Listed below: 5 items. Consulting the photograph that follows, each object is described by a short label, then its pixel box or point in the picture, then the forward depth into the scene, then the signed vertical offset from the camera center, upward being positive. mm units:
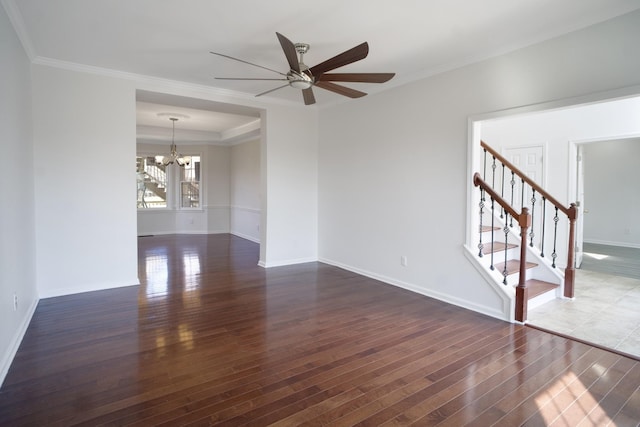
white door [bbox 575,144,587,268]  5777 -73
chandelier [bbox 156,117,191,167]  8105 +909
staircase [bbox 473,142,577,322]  3594 -674
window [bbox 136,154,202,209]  9922 +316
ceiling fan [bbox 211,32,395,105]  2748 +1115
